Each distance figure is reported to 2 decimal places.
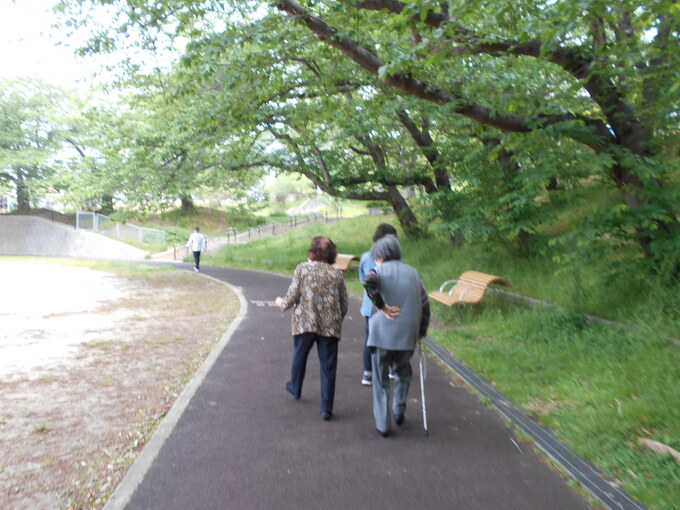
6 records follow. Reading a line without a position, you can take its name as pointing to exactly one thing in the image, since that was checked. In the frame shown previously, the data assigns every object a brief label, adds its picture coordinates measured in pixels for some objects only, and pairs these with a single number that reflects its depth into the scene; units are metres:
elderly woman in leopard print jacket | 4.71
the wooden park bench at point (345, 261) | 15.92
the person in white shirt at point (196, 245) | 19.27
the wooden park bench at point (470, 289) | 8.53
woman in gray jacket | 4.25
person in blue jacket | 5.28
